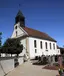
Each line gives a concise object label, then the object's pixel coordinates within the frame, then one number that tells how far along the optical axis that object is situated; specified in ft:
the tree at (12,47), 57.10
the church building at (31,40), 76.96
